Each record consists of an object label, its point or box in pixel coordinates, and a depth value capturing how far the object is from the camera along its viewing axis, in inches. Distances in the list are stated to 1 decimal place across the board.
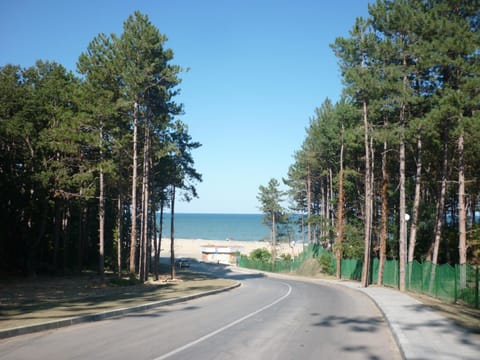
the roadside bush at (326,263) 1979.7
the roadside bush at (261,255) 3233.3
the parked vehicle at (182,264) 2784.9
